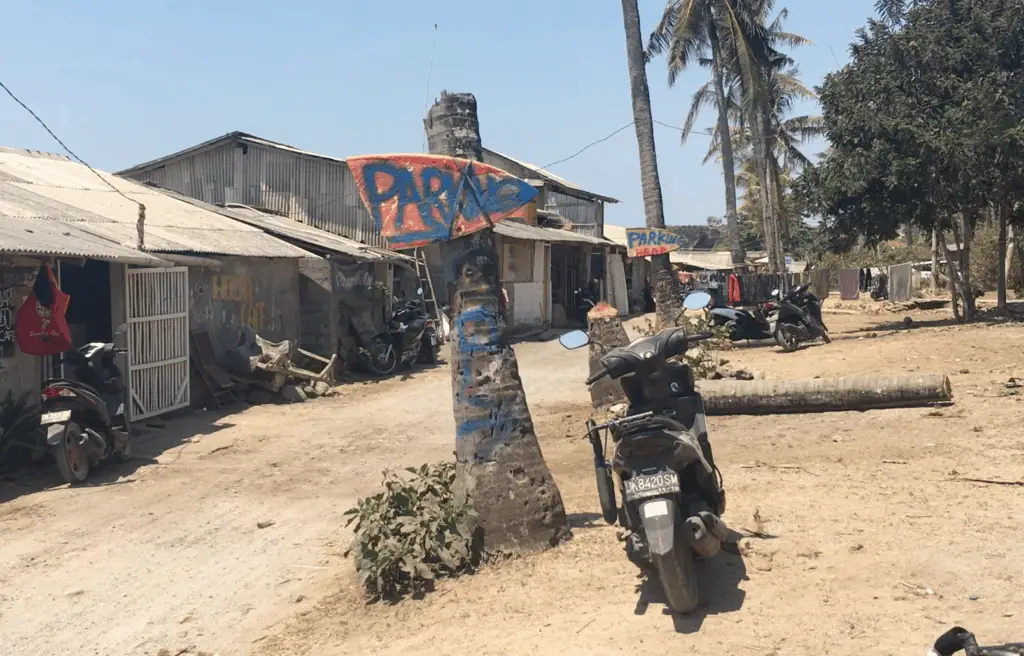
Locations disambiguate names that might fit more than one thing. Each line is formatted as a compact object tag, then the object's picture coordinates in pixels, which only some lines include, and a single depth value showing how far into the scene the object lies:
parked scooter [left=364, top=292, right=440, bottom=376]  16.05
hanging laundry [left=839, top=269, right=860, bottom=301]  38.91
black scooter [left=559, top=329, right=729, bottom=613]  4.02
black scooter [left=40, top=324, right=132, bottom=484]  7.90
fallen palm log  8.51
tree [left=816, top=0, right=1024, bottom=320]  16.17
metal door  10.67
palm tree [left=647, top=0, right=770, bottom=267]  26.92
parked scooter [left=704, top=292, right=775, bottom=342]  16.39
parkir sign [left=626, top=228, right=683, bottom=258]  17.41
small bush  4.90
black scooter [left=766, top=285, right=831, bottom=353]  15.21
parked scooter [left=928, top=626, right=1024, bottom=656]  2.62
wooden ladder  21.86
